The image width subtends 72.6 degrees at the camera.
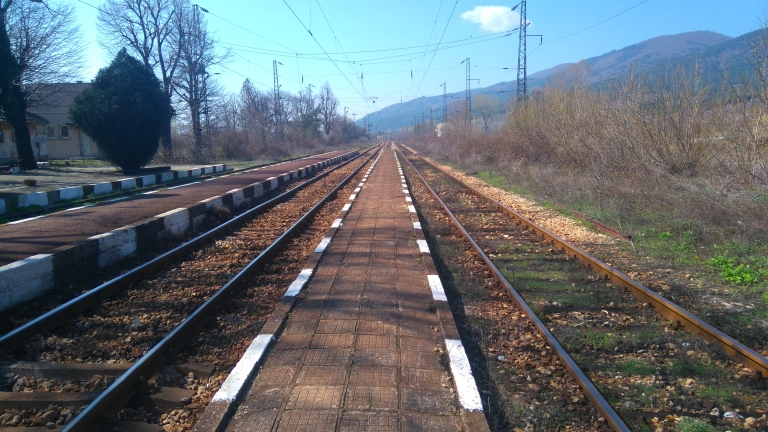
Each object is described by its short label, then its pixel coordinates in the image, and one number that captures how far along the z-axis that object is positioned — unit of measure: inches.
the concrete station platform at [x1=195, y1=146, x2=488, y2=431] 133.3
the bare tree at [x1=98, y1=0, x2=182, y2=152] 1325.0
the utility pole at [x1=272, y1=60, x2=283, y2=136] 1978.2
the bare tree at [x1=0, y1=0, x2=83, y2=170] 903.7
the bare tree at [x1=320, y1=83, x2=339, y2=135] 3762.1
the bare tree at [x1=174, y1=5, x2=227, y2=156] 1471.5
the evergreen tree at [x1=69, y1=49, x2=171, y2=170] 896.3
